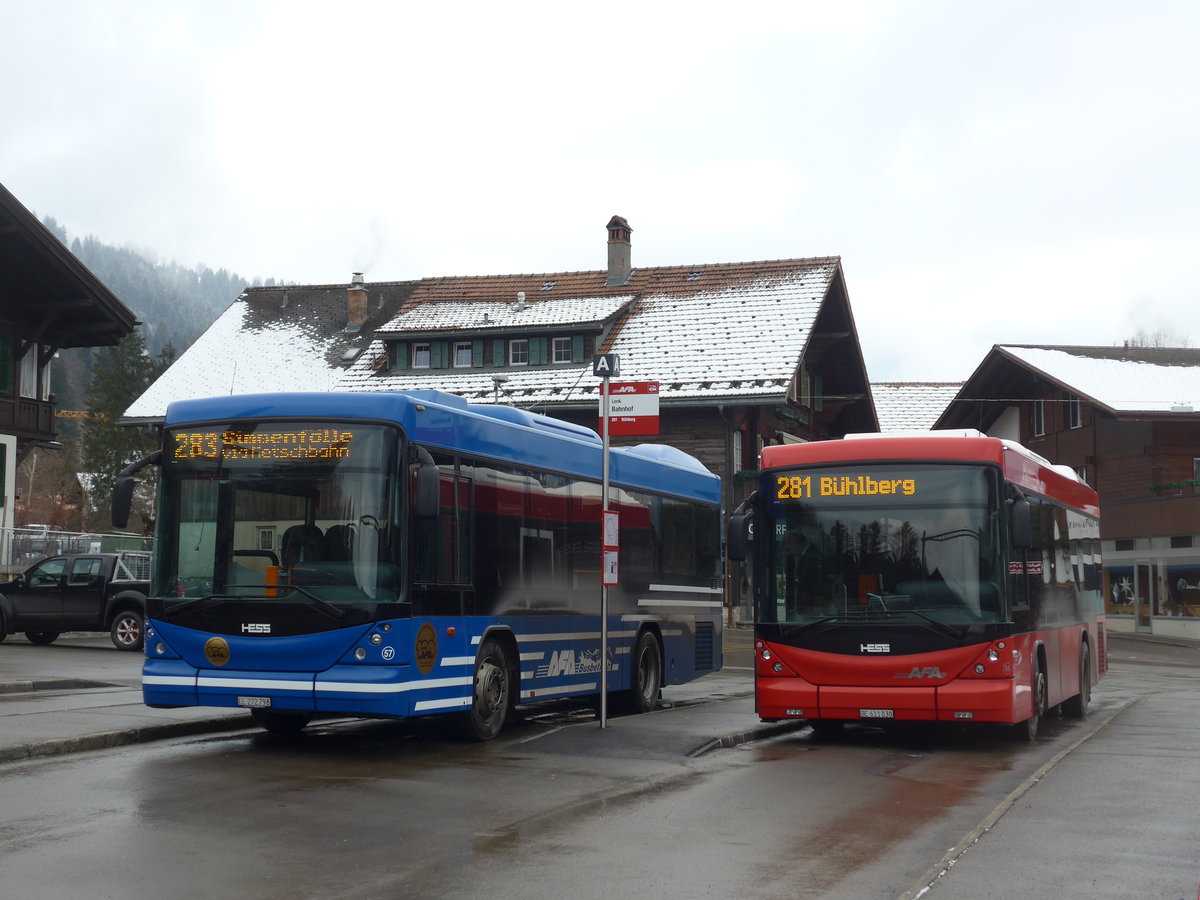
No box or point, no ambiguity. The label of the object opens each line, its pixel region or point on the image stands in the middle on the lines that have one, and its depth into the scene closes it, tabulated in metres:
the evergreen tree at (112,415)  78.56
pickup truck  27.38
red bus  13.59
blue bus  12.04
